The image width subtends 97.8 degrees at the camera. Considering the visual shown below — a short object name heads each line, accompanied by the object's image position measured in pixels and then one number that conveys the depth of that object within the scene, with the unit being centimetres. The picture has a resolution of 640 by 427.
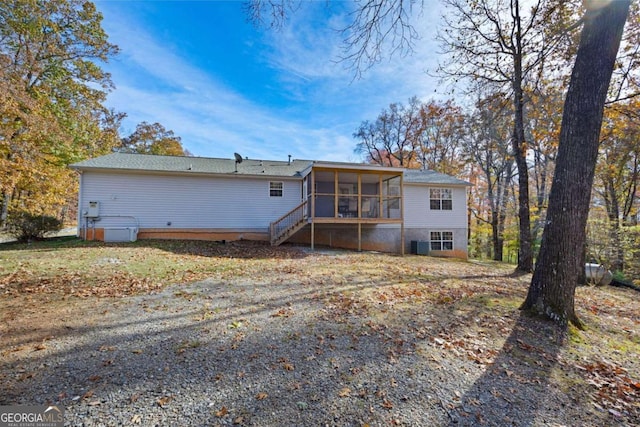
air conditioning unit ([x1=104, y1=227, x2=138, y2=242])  1204
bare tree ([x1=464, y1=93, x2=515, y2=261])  1929
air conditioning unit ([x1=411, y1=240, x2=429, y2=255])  1520
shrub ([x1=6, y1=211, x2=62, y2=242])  1177
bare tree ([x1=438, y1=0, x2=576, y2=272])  942
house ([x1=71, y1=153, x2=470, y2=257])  1256
